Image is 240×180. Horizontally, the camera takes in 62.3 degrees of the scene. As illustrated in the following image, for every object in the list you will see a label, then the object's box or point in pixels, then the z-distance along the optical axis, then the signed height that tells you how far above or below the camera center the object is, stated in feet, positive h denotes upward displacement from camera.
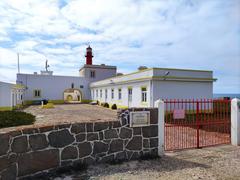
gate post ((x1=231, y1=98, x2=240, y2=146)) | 24.17 -3.31
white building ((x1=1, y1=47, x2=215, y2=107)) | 52.75 +3.28
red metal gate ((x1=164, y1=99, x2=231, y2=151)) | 23.77 -6.38
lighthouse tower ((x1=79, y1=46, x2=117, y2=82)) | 116.67 +13.48
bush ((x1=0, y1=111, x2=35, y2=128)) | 16.63 -2.28
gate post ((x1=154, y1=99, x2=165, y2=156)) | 20.01 -3.14
